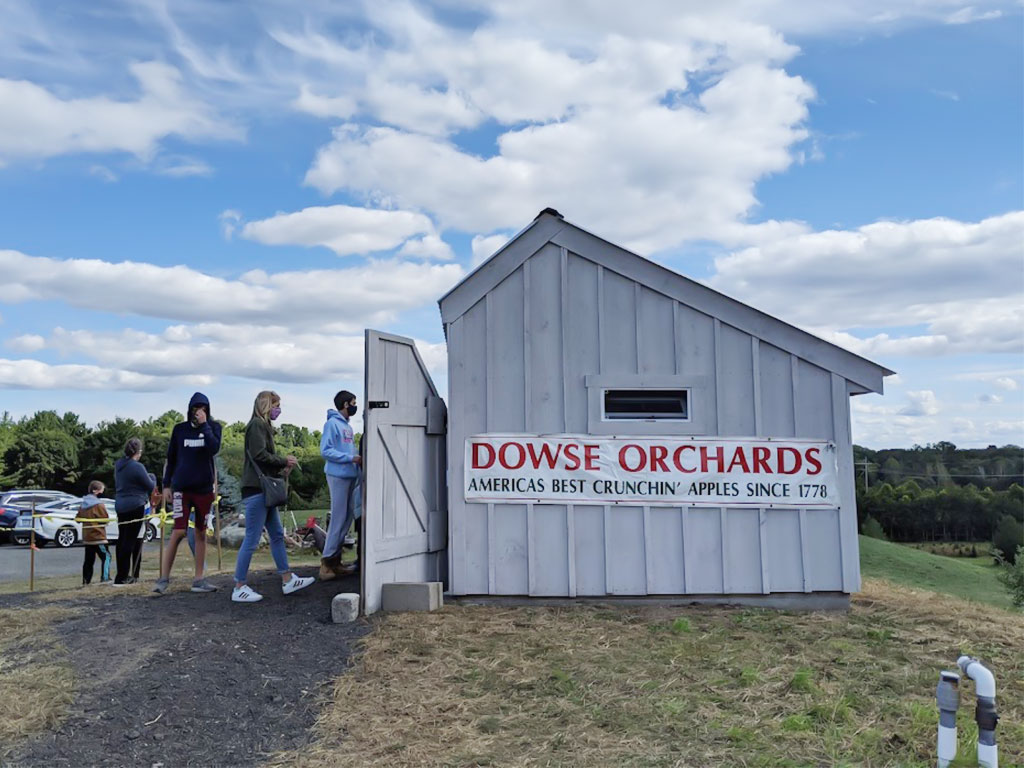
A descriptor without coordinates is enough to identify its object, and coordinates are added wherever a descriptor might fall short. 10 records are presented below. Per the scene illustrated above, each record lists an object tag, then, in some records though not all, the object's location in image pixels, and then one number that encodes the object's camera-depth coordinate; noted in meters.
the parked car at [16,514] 22.38
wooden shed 7.80
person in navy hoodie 8.09
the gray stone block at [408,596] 7.33
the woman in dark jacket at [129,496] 9.66
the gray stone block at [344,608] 6.84
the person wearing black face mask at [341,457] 7.81
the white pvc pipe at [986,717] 3.76
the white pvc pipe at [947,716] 3.83
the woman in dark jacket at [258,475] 7.48
